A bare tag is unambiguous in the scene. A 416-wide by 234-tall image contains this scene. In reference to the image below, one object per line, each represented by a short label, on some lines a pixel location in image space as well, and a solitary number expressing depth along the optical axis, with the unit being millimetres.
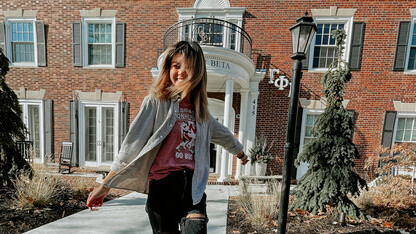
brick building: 6242
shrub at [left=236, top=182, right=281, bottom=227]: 3273
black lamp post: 2682
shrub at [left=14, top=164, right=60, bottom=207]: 3398
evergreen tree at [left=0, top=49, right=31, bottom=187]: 3918
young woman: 1327
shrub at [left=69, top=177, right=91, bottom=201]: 4016
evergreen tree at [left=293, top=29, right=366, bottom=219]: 3451
